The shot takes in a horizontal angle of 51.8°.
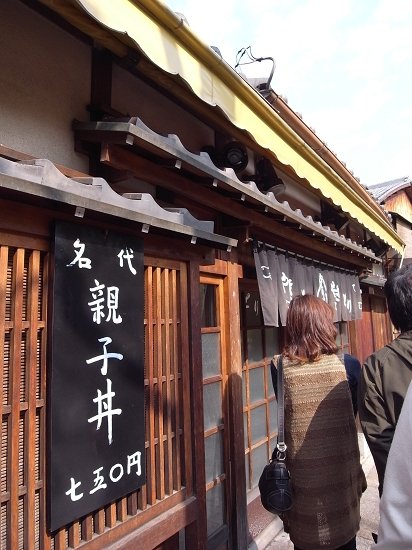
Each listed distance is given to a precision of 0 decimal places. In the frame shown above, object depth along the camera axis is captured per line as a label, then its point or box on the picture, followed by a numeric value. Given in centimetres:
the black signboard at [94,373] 231
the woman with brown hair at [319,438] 280
